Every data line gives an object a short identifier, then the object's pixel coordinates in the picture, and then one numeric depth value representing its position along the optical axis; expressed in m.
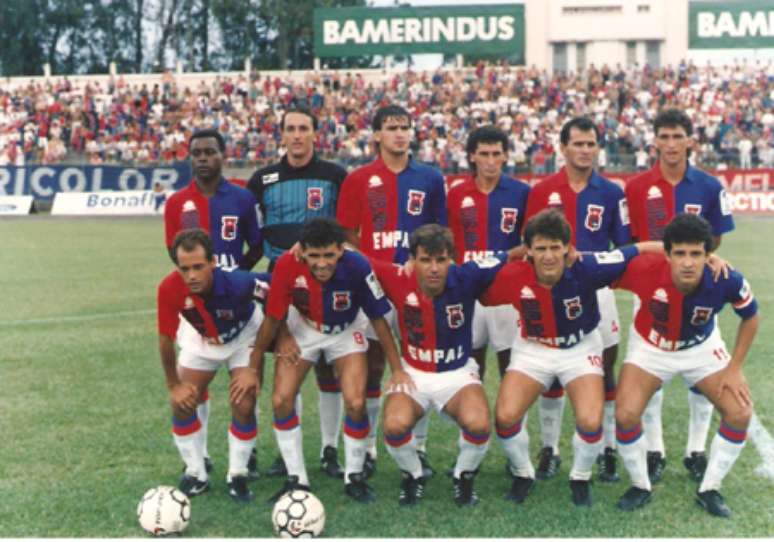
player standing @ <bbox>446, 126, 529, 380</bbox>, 5.68
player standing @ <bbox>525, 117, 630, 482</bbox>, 5.60
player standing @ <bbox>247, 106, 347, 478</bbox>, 5.75
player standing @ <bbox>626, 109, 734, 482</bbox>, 5.51
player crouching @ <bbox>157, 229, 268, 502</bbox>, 5.10
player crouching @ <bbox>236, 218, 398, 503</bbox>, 5.16
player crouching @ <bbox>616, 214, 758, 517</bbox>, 4.79
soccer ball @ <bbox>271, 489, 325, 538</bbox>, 4.49
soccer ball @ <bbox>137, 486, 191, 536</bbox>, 4.57
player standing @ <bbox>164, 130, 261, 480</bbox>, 5.72
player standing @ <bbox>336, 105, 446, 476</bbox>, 5.70
